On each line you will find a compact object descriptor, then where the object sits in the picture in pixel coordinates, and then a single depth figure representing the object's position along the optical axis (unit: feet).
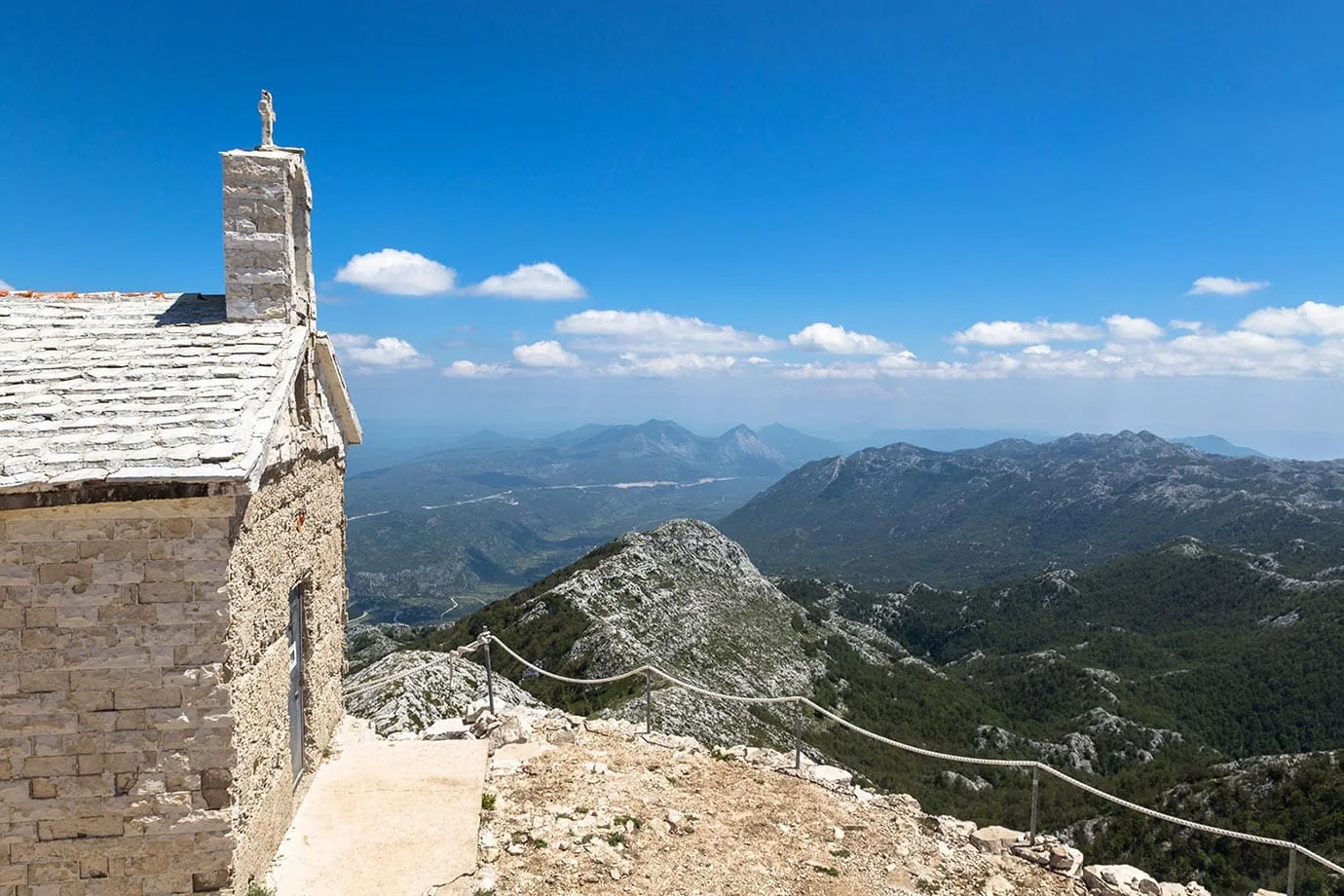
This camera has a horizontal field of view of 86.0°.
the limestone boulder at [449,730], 45.24
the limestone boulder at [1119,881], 31.76
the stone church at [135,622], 22.89
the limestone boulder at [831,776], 41.14
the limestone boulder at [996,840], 35.12
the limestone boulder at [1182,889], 32.12
